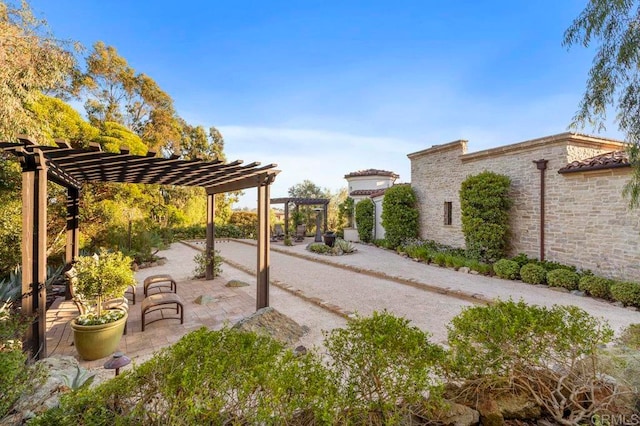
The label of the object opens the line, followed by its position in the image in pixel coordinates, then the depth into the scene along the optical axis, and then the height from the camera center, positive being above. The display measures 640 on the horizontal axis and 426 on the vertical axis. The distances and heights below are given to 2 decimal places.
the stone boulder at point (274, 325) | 4.25 -1.80
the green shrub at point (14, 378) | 1.82 -1.15
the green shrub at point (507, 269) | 8.23 -1.69
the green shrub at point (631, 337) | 3.43 -1.64
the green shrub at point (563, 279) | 6.99 -1.69
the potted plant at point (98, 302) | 3.67 -1.28
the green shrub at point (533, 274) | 7.66 -1.70
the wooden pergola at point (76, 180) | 3.45 +0.63
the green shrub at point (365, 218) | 16.69 -0.37
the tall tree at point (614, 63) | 3.91 +2.14
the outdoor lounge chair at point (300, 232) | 18.23 -1.31
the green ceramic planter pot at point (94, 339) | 3.64 -1.64
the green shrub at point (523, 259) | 8.50 -1.46
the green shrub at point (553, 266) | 7.69 -1.51
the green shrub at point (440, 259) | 10.06 -1.70
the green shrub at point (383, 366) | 2.00 -1.21
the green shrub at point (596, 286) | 6.42 -1.71
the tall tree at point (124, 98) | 15.77 +6.92
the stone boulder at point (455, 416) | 2.12 -1.56
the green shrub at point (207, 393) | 1.71 -1.18
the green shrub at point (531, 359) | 2.36 -1.25
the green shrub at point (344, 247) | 13.23 -1.65
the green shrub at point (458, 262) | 9.56 -1.71
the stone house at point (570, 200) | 6.88 +0.31
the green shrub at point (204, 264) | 8.39 -1.56
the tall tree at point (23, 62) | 5.70 +3.22
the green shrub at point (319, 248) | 13.20 -1.74
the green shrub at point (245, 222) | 20.94 -0.76
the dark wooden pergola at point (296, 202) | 17.28 +0.64
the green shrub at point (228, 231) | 20.08 -1.36
